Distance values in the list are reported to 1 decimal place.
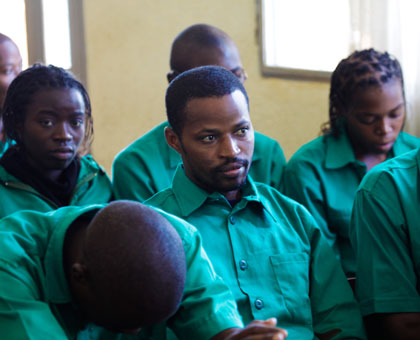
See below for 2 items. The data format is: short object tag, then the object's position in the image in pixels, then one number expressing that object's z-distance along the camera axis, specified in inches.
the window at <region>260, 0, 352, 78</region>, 160.1
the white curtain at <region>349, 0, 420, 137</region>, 147.0
